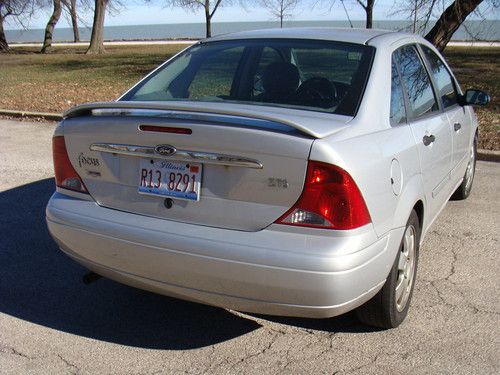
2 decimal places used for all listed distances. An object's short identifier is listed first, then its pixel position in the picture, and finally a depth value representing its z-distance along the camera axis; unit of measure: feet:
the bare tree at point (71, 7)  111.20
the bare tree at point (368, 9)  67.82
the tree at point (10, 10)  111.75
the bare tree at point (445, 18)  46.21
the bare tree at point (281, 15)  199.62
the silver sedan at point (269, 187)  9.12
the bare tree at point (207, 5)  160.15
